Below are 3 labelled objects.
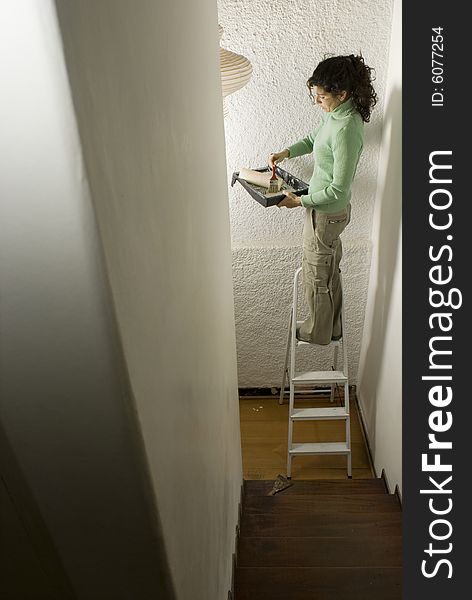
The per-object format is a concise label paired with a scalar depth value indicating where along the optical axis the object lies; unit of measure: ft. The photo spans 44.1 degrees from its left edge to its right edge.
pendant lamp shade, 8.48
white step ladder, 11.23
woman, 8.91
